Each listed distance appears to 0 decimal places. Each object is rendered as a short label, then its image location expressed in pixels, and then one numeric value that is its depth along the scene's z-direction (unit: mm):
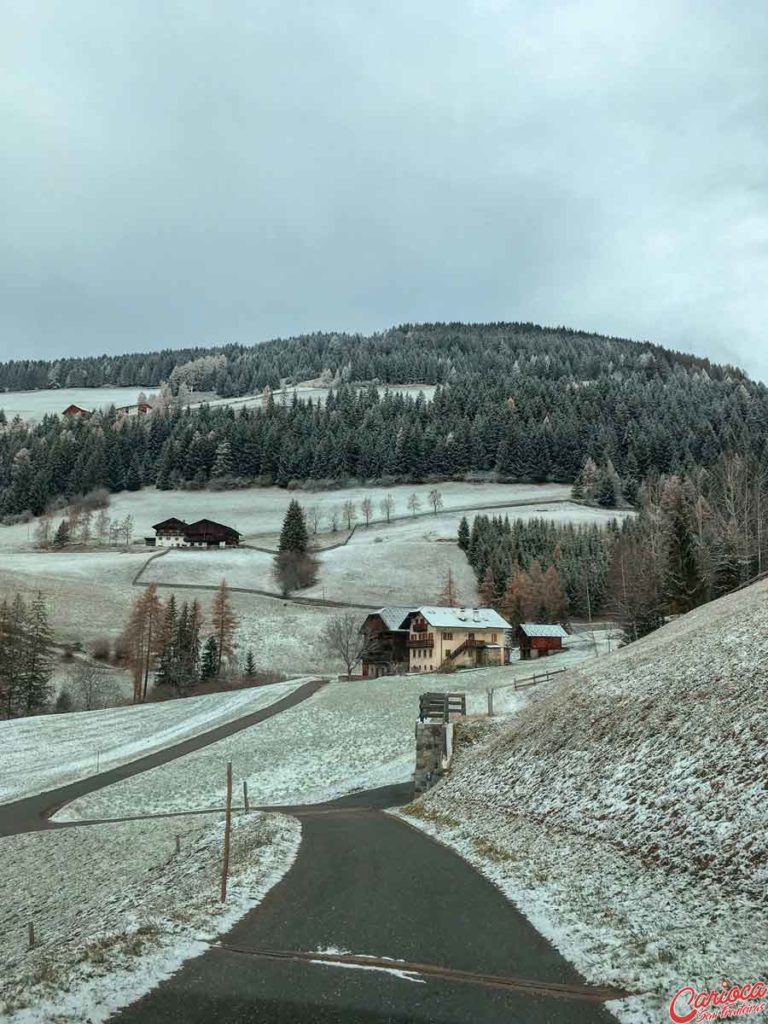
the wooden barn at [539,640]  88812
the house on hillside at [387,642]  90312
